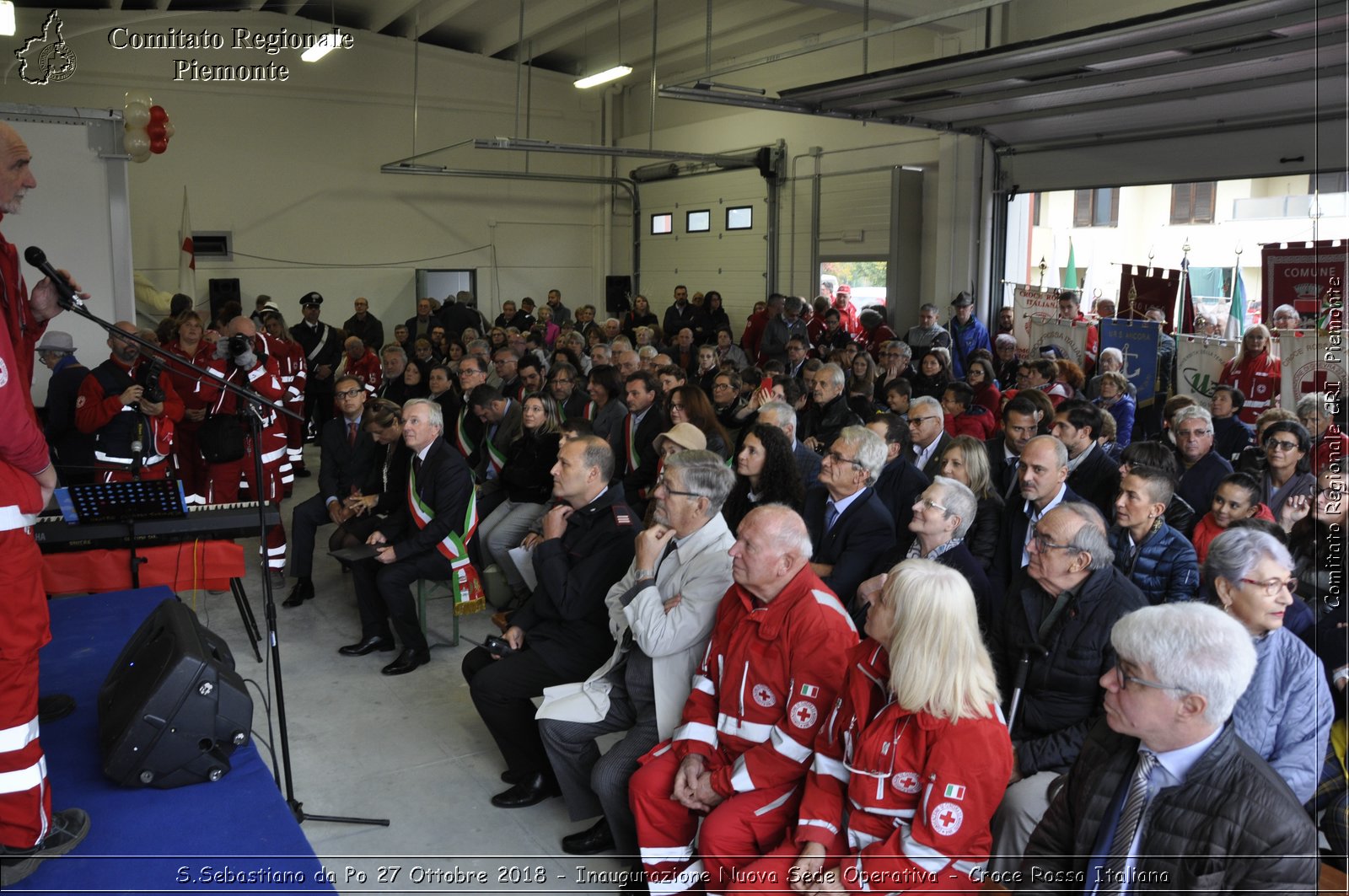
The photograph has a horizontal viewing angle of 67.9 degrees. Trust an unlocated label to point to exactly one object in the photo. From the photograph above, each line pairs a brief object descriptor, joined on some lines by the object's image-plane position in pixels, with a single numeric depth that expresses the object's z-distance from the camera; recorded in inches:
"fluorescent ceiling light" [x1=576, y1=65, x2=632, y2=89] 451.8
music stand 168.2
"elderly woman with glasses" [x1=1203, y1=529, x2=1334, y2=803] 101.3
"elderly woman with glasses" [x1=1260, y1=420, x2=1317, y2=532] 170.6
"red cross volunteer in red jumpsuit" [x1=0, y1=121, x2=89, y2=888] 92.3
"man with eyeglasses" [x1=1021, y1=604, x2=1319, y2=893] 70.5
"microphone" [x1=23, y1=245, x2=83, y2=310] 105.4
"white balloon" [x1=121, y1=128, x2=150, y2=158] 301.6
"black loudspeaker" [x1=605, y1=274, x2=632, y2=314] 674.8
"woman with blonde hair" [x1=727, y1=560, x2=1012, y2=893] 90.6
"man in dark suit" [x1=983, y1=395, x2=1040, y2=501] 197.8
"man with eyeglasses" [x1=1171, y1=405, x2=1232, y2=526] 189.6
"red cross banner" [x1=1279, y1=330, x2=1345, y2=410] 285.9
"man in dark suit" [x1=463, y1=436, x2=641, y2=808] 147.9
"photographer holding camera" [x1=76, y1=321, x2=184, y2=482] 212.4
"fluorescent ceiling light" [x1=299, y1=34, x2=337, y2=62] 389.2
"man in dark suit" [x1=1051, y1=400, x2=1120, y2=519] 183.3
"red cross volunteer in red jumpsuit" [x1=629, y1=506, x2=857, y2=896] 108.4
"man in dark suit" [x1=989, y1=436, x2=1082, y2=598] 151.3
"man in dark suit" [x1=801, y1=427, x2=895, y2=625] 151.7
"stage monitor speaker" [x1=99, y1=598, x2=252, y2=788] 111.9
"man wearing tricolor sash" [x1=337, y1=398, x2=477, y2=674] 198.8
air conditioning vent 594.5
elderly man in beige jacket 126.8
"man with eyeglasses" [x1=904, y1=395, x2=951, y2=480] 204.7
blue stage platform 99.0
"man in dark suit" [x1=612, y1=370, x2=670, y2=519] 243.9
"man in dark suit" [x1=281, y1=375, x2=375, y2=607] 235.3
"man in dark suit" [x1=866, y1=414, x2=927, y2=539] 176.9
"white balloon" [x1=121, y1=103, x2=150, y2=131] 310.5
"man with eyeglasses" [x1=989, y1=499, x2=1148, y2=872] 110.6
